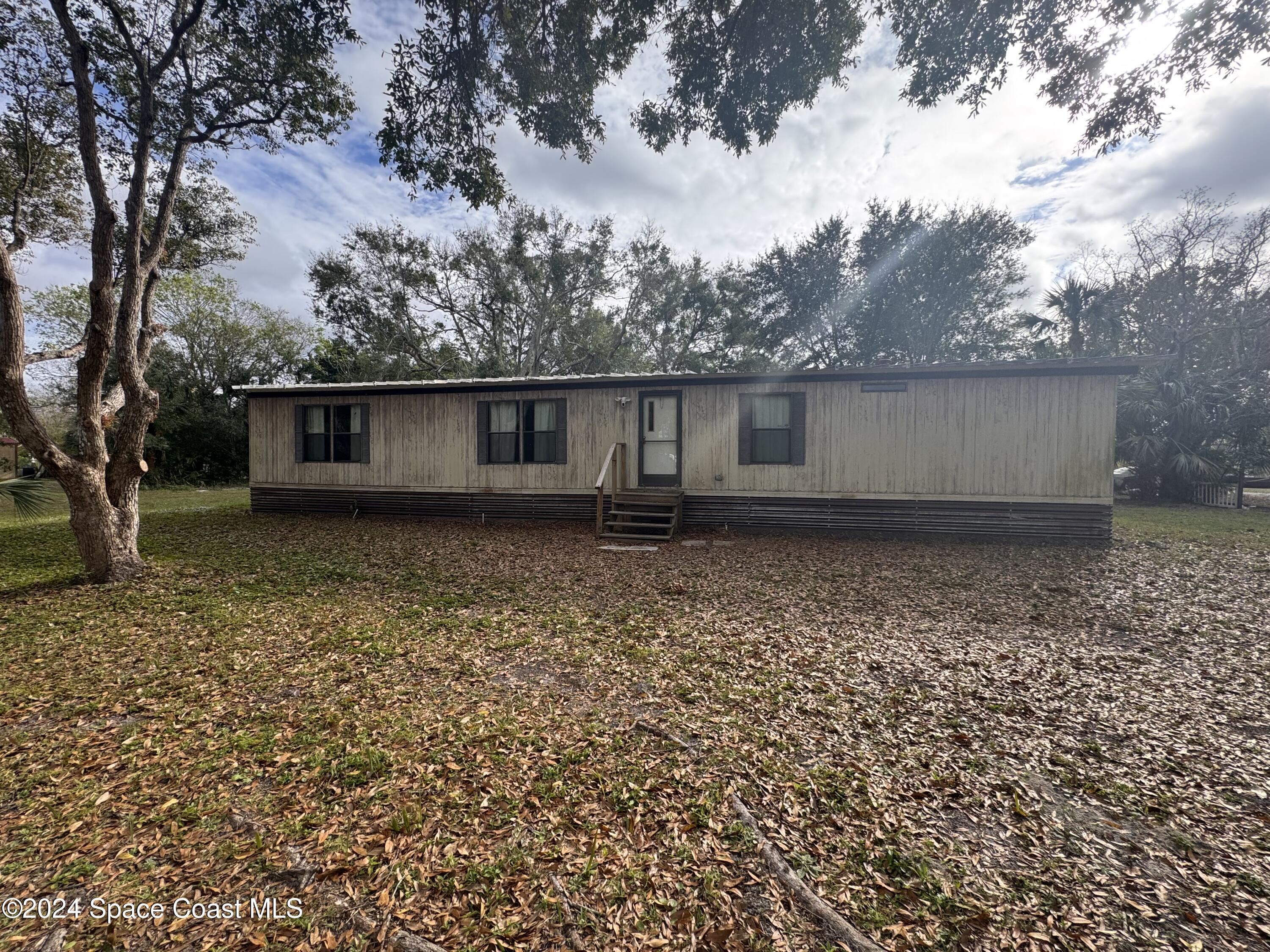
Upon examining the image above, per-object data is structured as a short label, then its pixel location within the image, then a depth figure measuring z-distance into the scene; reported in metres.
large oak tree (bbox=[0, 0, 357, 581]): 5.31
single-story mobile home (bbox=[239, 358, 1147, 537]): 7.86
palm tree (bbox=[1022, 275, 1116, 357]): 14.19
